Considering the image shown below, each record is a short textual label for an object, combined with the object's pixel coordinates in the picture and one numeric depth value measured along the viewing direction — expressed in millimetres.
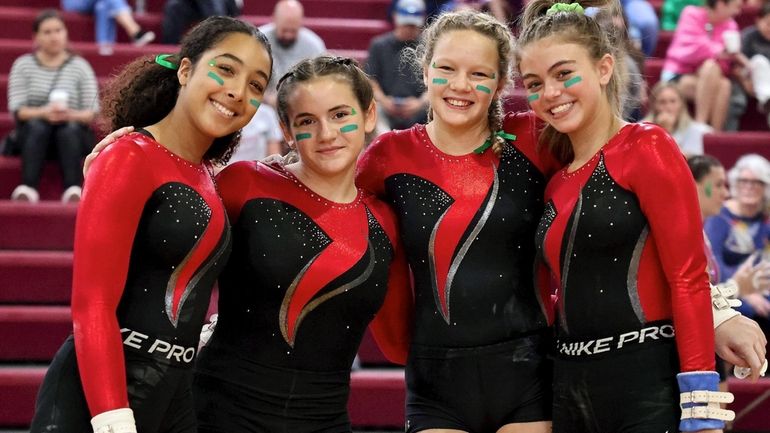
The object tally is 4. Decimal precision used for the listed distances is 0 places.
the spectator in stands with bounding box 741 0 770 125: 7562
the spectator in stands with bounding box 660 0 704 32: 8492
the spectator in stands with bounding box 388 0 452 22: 8062
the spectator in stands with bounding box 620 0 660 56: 7879
